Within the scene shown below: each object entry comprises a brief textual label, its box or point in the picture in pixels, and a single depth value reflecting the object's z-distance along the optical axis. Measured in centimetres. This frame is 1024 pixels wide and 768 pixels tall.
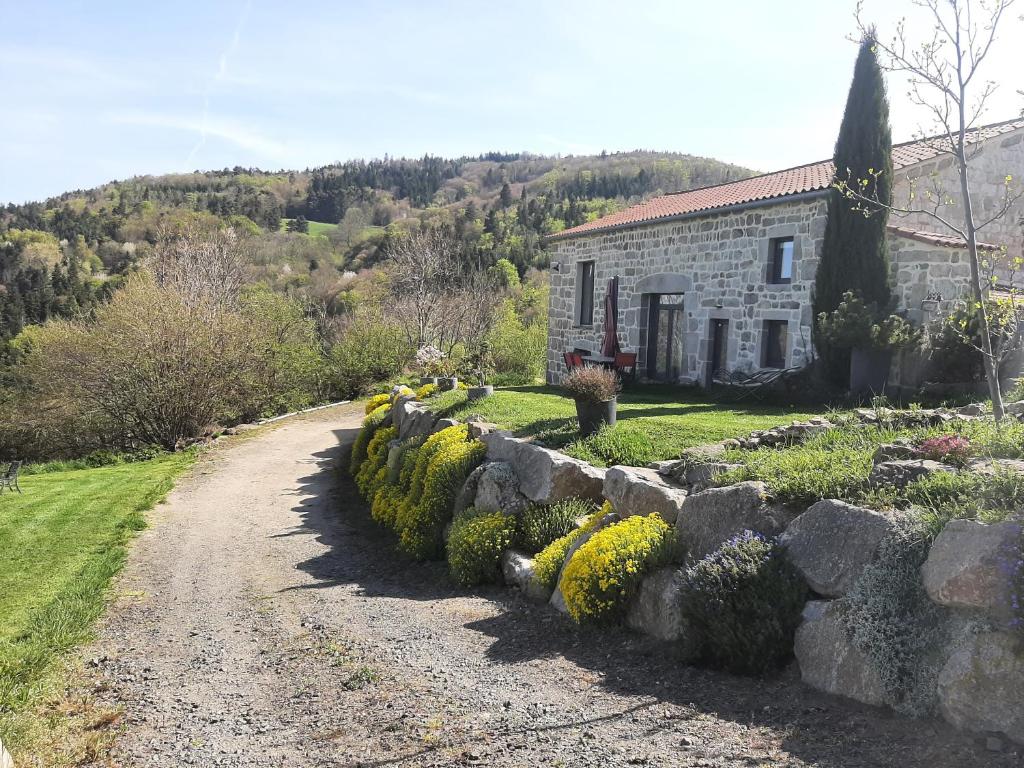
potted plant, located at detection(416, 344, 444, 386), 2070
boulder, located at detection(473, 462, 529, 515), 747
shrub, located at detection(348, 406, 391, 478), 1369
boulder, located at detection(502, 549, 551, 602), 618
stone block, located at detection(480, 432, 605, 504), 709
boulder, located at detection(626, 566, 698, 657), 470
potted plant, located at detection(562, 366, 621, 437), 816
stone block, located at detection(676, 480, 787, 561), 474
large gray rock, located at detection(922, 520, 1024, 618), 326
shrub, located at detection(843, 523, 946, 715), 348
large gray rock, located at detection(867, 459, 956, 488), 444
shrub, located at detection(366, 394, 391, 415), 1673
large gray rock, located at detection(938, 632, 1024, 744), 310
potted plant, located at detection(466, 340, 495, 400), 2527
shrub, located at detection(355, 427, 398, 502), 1153
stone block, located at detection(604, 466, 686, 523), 560
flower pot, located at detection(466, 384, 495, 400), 1218
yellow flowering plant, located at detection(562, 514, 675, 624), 510
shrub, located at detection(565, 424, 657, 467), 755
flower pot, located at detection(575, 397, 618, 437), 826
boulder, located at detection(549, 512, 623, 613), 574
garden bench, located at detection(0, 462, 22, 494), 1344
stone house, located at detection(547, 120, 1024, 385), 1249
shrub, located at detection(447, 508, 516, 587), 701
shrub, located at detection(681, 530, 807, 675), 414
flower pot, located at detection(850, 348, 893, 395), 1152
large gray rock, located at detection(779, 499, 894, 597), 400
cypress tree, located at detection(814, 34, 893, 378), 1223
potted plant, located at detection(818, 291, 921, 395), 1121
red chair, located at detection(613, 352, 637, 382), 1655
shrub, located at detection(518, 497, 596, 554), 688
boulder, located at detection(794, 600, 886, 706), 365
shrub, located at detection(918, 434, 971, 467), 472
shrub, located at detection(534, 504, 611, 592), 607
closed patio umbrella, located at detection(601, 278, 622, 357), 1716
